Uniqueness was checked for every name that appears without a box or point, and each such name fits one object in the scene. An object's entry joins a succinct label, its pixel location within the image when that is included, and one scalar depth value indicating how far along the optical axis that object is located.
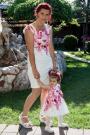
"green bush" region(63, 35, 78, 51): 12.92
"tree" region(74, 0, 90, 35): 18.99
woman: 3.21
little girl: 3.23
